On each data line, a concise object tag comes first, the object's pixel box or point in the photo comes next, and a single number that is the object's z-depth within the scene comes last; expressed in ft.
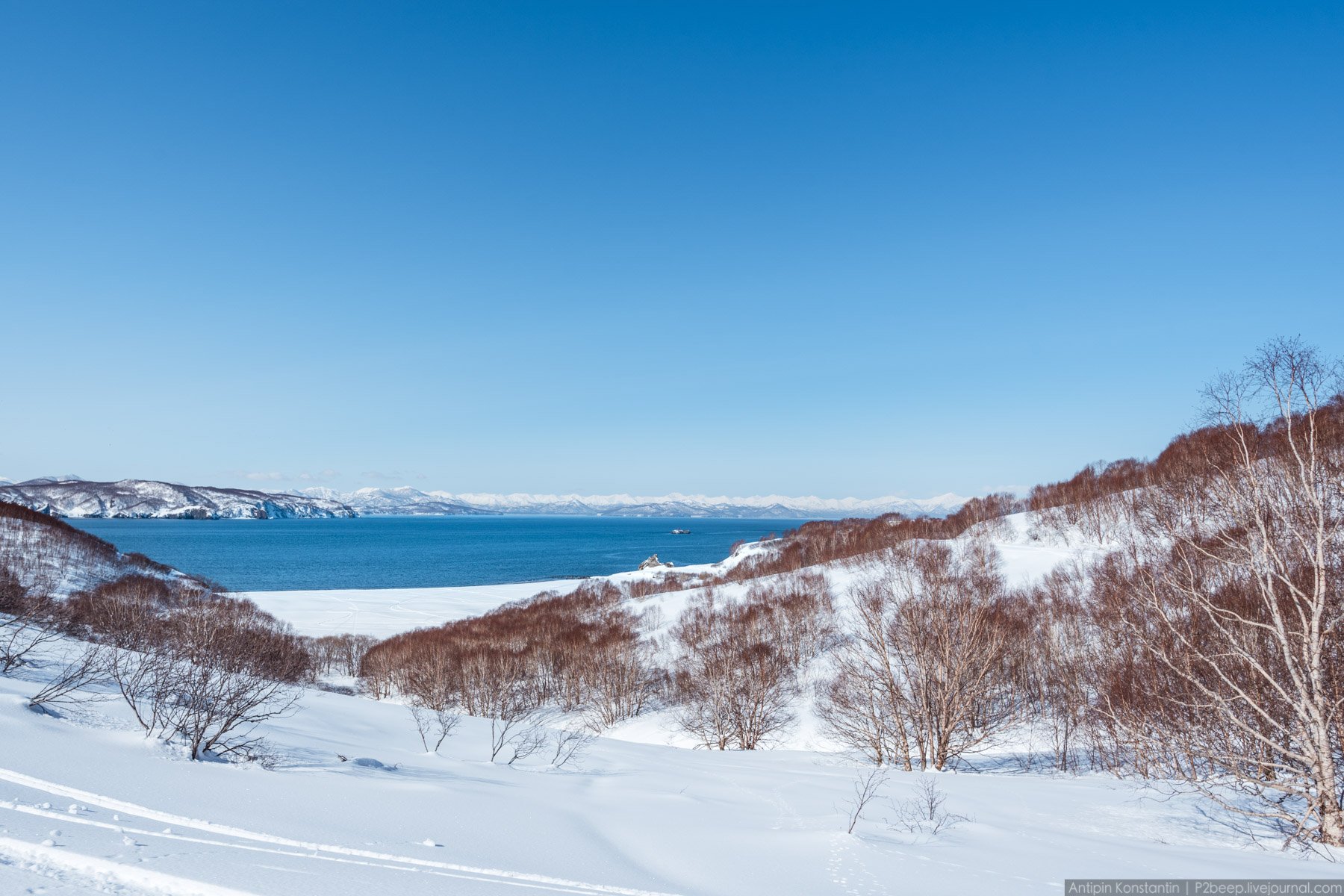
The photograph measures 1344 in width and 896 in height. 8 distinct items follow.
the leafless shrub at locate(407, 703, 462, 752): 53.76
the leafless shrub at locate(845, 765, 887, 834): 35.37
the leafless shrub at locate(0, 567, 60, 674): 43.14
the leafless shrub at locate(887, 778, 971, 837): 33.32
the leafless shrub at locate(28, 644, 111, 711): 33.19
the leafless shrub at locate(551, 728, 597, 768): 52.90
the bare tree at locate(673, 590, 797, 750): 107.04
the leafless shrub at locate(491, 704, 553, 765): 55.05
